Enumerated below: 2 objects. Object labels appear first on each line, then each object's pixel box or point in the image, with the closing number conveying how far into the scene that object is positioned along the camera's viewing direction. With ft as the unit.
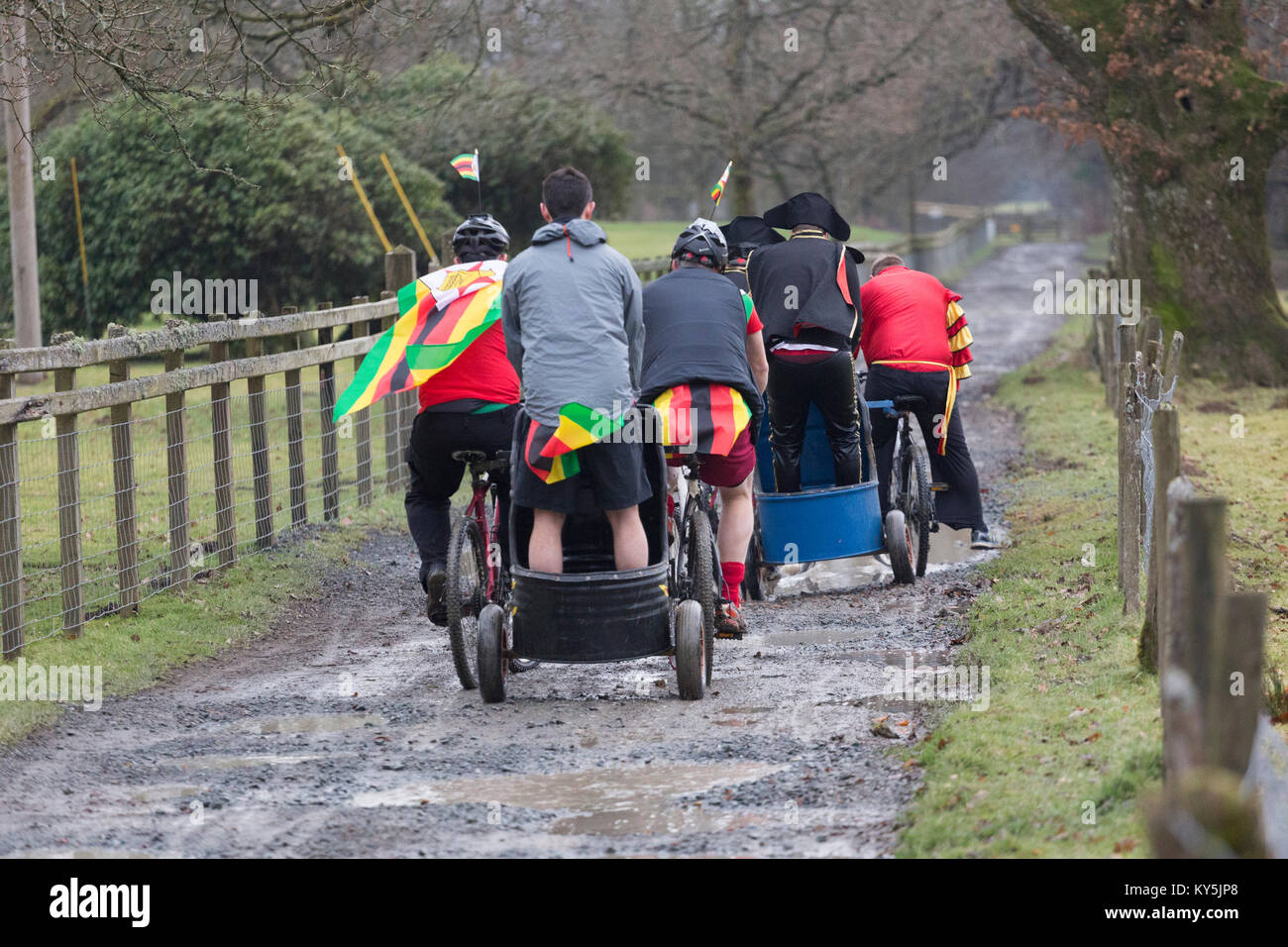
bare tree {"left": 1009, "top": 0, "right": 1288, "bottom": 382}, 56.03
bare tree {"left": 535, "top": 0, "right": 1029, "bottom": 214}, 98.89
